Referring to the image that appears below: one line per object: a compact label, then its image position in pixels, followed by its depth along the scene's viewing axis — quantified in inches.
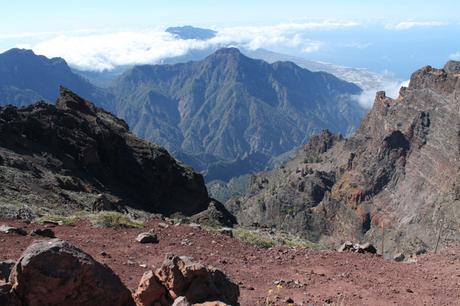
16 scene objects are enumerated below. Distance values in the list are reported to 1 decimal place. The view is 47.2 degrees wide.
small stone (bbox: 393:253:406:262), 847.9
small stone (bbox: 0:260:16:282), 417.1
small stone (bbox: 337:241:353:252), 821.6
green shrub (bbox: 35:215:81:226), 823.1
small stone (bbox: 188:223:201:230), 855.1
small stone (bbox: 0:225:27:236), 708.0
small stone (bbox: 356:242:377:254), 818.8
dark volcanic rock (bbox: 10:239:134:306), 367.9
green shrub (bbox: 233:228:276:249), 833.4
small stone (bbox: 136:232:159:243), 749.3
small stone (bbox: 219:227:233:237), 870.9
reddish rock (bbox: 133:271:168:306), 424.5
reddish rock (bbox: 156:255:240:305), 423.5
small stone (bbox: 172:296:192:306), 369.7
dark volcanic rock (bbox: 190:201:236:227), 1542.8
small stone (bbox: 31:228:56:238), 721.6
